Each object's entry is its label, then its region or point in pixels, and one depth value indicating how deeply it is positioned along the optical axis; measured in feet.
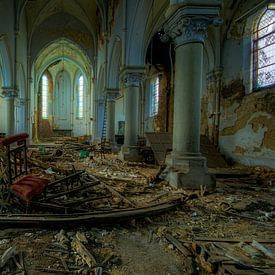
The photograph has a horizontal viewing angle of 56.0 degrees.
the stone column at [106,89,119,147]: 50.08
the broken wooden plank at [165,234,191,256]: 8.74
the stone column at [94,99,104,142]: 68.33
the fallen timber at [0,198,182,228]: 10.48
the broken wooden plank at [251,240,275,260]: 8.49
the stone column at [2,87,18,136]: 49.67
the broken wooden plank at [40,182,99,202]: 13.12
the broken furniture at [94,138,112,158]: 42.95
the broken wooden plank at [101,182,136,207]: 14.40
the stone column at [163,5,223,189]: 18.39
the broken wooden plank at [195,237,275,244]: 9.49
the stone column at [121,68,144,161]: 36.22
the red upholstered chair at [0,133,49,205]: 12.15
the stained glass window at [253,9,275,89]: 31.12
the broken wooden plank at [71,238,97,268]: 7.98
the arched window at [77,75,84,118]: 104.37
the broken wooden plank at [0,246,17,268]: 7.72
